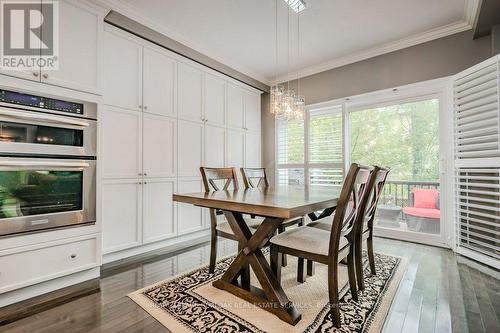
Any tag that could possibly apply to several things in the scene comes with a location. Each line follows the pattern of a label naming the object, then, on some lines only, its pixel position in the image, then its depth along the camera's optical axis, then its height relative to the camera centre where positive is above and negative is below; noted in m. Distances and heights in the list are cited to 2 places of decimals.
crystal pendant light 2.28 +0.62
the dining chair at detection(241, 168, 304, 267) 2.42 -0.13
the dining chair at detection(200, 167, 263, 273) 2.09 -0.48
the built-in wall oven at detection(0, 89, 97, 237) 1.75 +0.06
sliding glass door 3.20 +0.15
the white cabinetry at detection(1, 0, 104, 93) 1.97 +1.04
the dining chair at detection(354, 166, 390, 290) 1.83 -0.49
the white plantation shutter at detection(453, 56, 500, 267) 2.40 +0.10
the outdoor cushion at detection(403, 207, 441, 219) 3.17 -0.58
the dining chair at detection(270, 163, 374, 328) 1.42 -0.48
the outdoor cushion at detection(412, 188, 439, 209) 3.22 -0.38
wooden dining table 1.43 -0.42
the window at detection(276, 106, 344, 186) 3.81 +0.34
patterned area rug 1.48 -0.94
